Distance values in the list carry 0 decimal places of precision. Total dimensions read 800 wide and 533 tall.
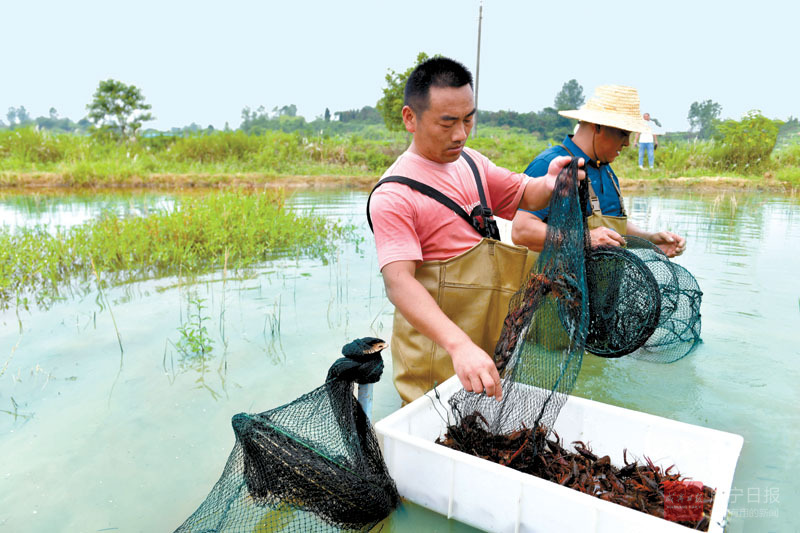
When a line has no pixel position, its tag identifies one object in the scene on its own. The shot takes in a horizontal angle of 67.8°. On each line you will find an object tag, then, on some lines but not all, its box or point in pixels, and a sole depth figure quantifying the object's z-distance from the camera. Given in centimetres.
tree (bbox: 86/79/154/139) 2716
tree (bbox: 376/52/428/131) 2196
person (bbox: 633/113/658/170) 1723
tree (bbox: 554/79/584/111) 6305
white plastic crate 163
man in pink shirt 206
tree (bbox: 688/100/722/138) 5581
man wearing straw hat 304
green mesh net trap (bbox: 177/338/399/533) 175
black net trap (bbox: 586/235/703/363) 287
